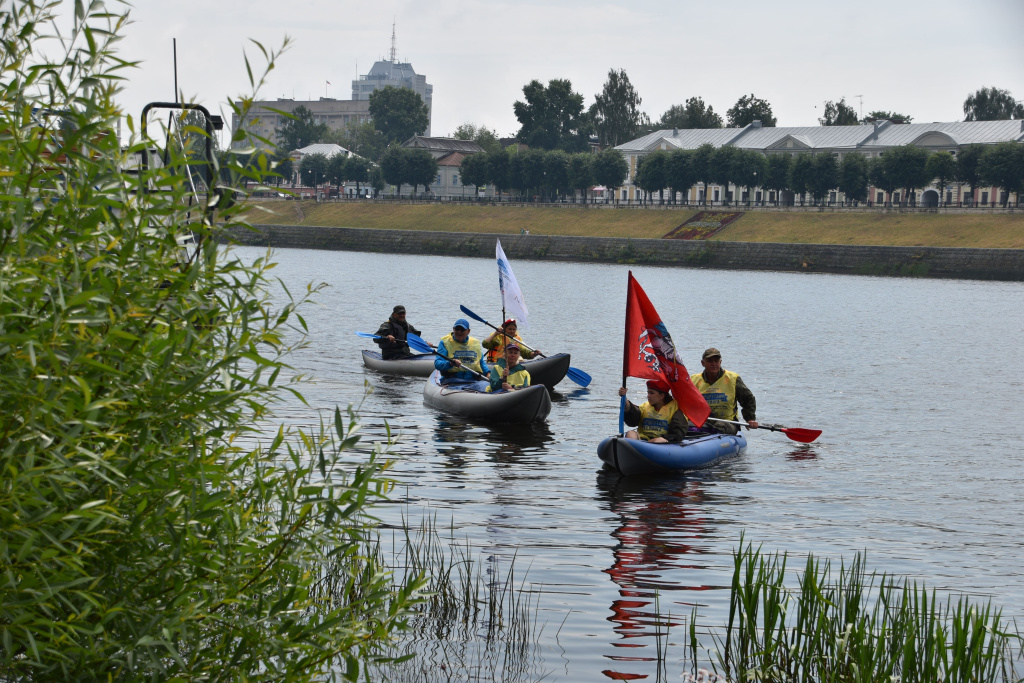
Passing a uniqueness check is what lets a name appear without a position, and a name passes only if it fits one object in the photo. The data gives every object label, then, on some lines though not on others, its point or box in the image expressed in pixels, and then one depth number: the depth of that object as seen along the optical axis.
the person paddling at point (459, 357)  19.94
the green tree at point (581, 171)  113.88
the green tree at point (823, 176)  98.00
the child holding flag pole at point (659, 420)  14.02
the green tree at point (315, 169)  138.25
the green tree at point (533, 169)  116.62
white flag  20.12
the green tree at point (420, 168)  127.94
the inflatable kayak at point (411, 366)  23.75
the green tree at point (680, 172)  108.44
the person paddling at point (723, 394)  15.05
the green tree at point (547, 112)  139.88
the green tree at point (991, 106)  143.25
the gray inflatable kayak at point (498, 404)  17.52
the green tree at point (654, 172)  109.81
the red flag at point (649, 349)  13.11
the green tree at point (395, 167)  127.94
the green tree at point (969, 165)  93.50
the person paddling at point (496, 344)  20.34
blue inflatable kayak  13.44
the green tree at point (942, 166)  94.25
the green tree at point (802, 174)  99.50
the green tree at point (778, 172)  101.81
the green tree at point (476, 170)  121.00
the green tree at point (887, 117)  142.75
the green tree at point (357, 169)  136.62
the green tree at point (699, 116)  146.50
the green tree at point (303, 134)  171.12
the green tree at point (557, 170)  116.12
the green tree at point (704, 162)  107.06
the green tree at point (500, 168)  119.81
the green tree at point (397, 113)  171.12
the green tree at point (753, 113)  141.50
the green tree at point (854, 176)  97.50
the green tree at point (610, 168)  113.06
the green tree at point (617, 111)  141.00
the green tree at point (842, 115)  148.88
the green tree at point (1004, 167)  89.50
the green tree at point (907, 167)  94.62
